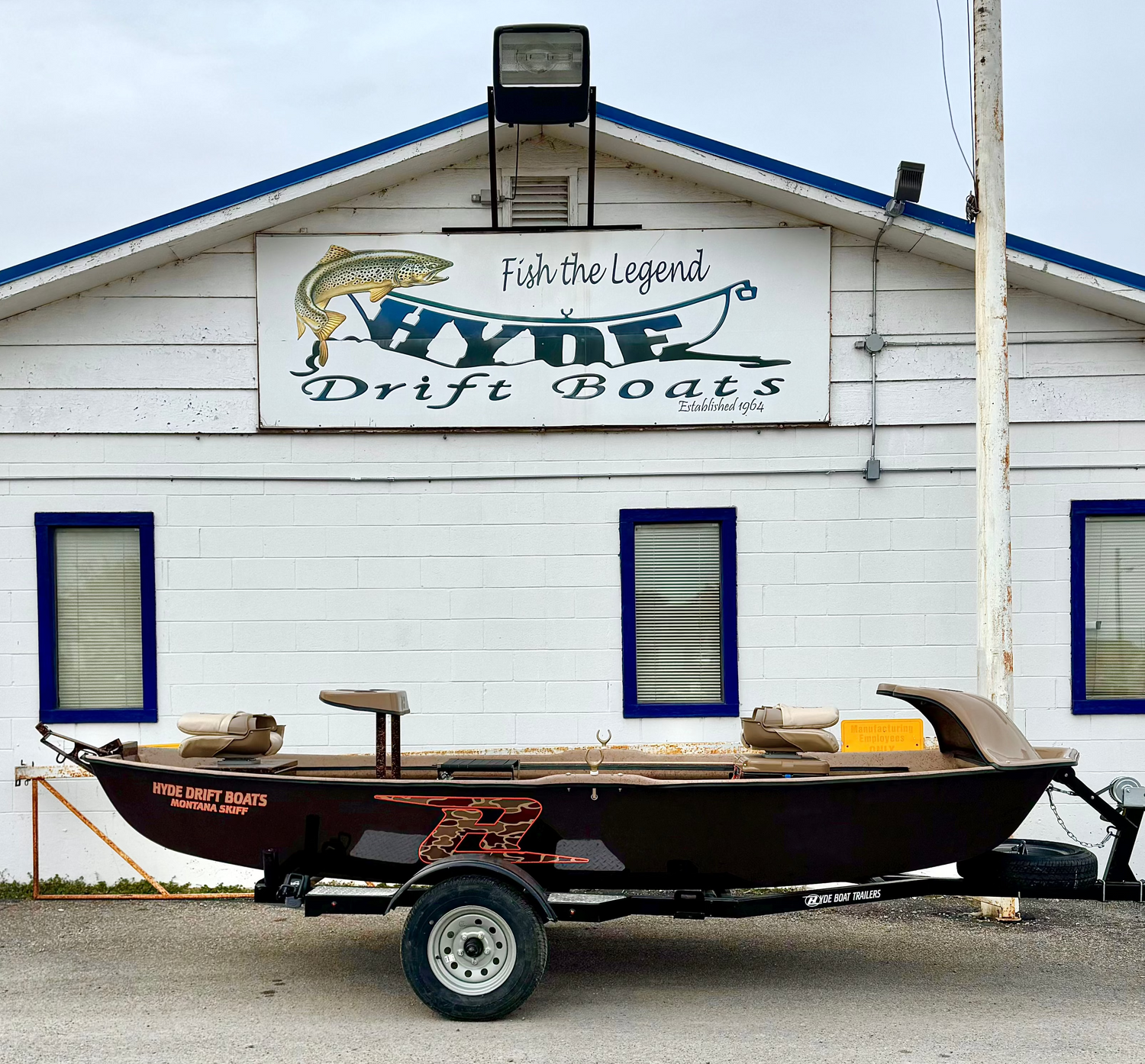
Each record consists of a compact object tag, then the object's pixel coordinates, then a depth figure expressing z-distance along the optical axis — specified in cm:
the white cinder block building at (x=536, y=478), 786
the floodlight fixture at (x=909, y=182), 727
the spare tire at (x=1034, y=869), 535
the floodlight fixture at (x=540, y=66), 682
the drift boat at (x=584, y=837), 520
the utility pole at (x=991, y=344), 691
